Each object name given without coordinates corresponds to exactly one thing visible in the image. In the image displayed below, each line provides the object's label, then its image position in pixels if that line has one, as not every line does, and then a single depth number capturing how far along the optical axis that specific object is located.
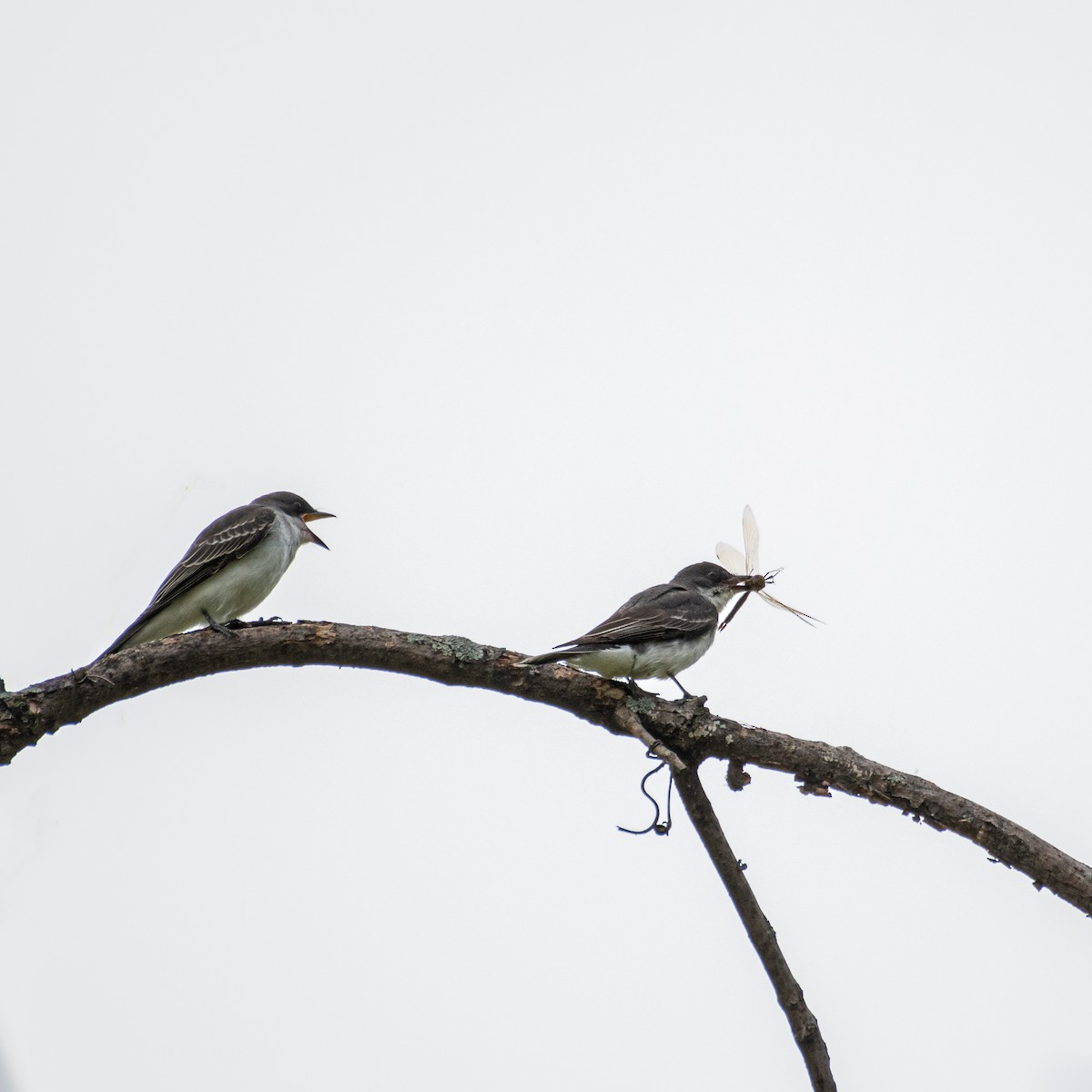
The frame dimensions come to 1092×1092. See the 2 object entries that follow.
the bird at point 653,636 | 13.23
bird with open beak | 14.85
